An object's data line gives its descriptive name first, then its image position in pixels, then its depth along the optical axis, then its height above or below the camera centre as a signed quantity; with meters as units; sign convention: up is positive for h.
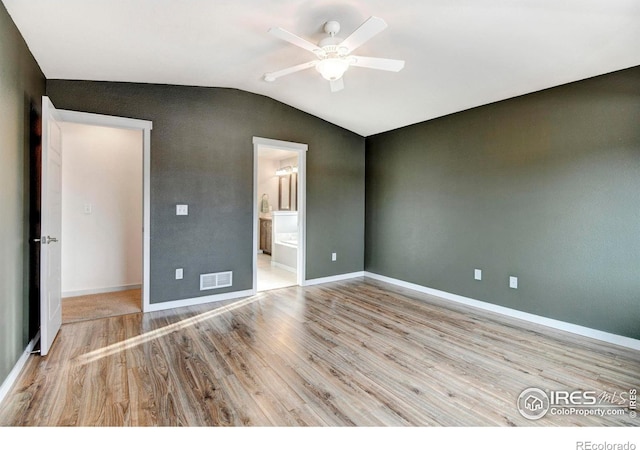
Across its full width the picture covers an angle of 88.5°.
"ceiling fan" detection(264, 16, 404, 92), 2.11 +1.17
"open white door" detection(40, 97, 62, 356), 2.54 -0.07
